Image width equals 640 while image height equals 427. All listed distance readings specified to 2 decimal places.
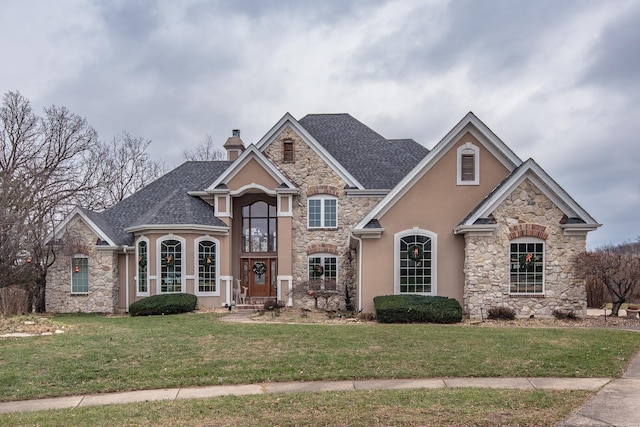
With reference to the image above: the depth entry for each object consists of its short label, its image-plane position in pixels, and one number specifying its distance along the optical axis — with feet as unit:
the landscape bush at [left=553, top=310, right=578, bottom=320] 53.06
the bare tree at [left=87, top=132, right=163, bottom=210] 124.27
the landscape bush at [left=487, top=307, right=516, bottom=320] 53.16
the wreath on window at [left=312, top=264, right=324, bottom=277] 75.36
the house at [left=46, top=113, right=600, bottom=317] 54.70
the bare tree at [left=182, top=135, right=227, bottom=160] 158.61
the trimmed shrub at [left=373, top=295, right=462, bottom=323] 51.26
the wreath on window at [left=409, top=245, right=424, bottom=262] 58.70
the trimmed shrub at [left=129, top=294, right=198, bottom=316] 64.54
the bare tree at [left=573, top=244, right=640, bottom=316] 52.21
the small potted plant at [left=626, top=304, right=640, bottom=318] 55.11
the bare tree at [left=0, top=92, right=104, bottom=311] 63.62
